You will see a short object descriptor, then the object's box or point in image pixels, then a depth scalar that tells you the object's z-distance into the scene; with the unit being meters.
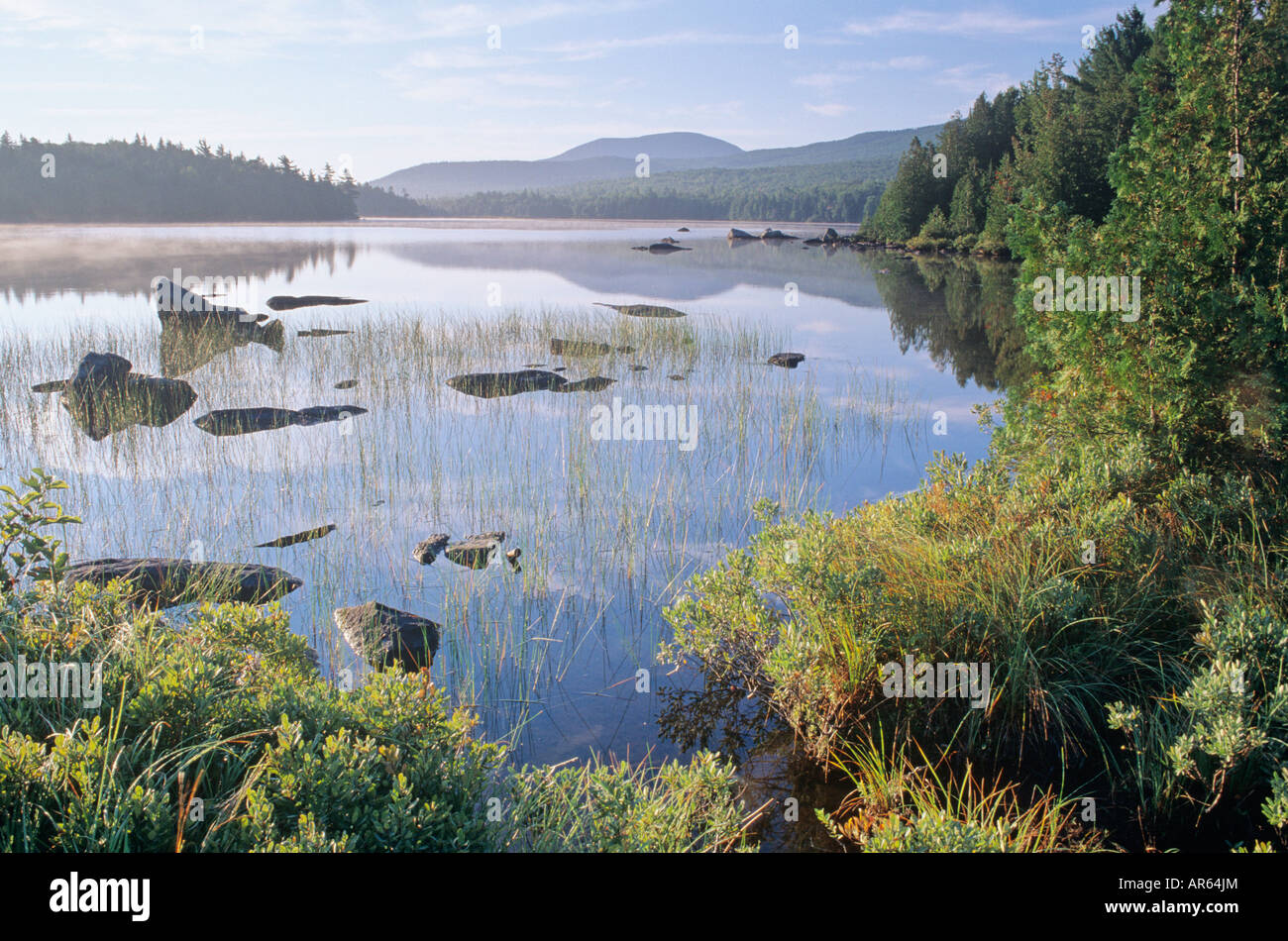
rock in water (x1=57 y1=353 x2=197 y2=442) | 11.90
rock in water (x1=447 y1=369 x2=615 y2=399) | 14.11
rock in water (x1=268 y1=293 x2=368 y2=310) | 23.17
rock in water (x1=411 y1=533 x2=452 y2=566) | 7.37
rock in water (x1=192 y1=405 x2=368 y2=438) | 11.68
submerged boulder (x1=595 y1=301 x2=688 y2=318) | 22.20
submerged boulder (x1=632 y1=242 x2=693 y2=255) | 54.08
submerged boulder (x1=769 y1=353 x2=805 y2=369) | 16.49
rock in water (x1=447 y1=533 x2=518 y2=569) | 7.18
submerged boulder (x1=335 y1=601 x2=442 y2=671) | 5.62
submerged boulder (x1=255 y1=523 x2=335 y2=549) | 7.66
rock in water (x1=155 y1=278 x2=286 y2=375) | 16.59
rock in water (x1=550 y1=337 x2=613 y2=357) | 16.88
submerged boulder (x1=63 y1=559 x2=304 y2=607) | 6.20
